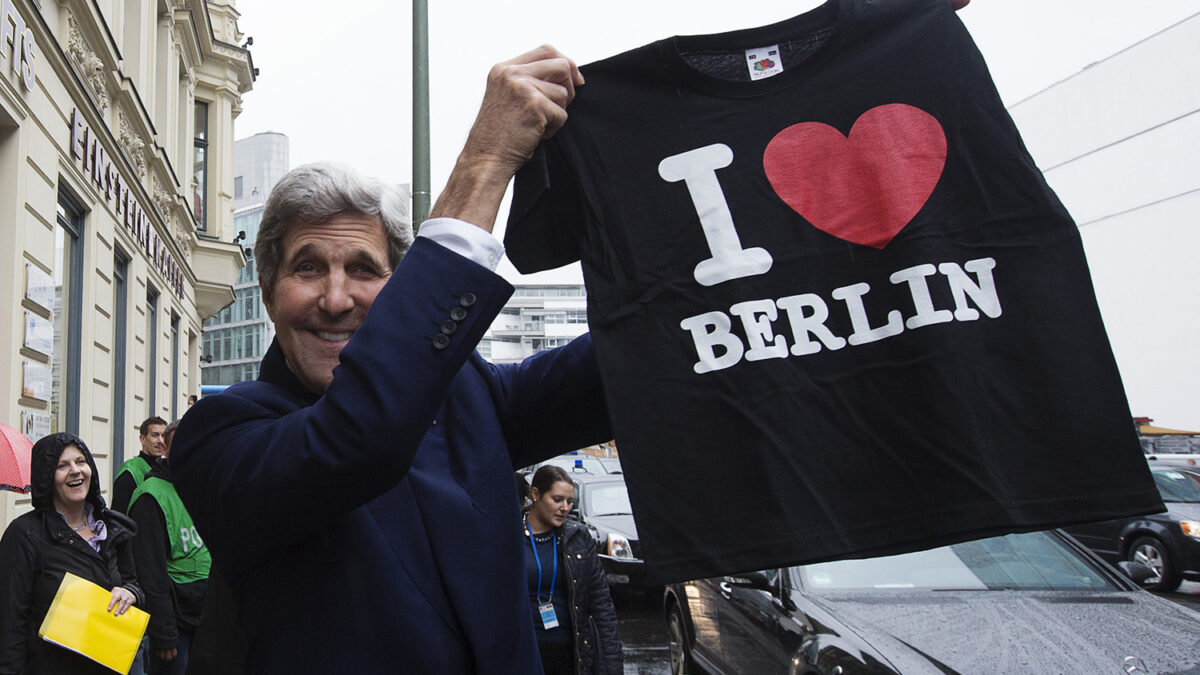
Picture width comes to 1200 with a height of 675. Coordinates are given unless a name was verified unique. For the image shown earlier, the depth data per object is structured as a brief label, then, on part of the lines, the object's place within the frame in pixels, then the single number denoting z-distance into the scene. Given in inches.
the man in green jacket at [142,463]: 252.1
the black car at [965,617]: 153.6
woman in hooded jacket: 170.6
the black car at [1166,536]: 455.5
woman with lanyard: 187.3
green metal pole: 285.4
